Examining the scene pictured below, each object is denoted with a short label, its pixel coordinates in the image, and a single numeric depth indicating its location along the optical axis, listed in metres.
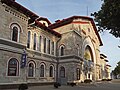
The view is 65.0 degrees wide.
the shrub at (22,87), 9.46
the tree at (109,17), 6.79
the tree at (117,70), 45.62
